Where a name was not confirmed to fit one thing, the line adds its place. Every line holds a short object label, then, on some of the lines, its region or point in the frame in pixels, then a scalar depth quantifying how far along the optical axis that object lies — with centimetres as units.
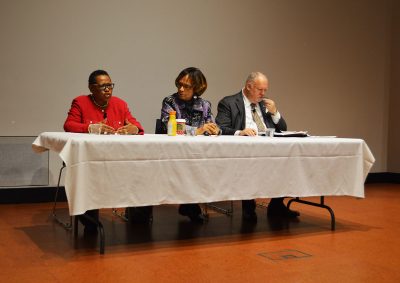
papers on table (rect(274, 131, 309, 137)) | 392
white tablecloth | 287
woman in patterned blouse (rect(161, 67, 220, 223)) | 408
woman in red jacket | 363
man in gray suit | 437
